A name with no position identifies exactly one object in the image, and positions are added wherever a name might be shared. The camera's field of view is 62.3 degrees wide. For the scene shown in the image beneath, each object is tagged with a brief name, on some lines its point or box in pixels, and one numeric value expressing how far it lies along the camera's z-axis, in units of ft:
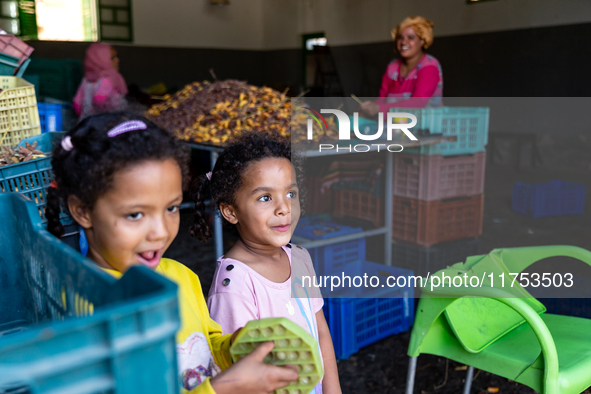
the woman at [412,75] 11.03
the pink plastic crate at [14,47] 6.91
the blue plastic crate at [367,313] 7.82
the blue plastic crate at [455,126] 10.26
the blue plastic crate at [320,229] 8.75
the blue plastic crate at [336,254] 8.73
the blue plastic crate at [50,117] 9.68
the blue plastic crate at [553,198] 16.21
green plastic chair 4.37
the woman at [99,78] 13.66
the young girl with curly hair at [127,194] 2.92
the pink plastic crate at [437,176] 10.23
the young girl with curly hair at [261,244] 4.32
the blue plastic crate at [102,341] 1.37
